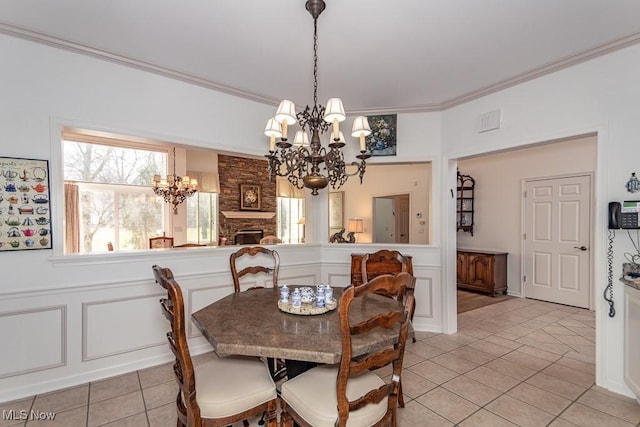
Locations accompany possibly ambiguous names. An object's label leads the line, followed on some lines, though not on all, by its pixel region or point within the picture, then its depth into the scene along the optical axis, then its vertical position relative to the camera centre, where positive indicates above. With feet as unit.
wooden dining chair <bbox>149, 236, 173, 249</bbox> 18.22 -1.92
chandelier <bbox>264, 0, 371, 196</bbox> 6.65 +1.43
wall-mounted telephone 7.42 -0.18
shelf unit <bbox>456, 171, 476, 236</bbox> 20.18 +0.31
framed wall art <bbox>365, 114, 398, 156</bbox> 12.54 +2.92
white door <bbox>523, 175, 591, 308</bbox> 15.40 -1.71
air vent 10.38 +2.93
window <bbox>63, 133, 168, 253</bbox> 19.10 +1.04
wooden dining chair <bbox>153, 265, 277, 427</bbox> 4.69 -2.91
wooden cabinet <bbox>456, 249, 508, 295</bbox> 17.53 -3.66
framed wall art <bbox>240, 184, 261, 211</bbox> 26.32 +1.02
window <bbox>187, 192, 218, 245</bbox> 24.04 -0.68
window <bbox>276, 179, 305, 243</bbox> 29.45 -0.39
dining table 4.67 -2.08
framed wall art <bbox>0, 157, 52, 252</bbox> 7.38 +0.14
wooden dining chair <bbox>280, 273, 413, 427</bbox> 4.41 -2.90
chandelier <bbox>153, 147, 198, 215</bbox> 18.53 +1.35
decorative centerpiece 6.22 -1.97
